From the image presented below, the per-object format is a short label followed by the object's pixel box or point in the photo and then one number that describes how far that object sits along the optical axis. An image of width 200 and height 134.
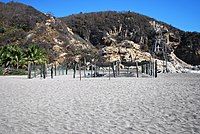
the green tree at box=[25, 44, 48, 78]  24.02
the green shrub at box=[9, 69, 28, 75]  22.55
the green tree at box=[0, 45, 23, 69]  24.02
